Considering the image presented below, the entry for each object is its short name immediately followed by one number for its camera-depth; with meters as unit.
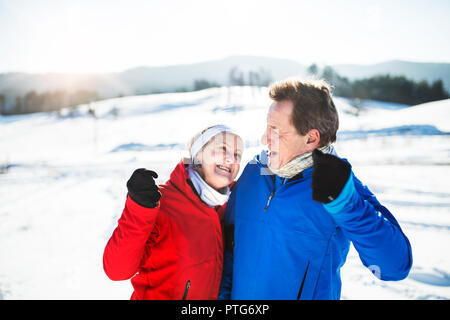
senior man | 1.20
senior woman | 1.24
